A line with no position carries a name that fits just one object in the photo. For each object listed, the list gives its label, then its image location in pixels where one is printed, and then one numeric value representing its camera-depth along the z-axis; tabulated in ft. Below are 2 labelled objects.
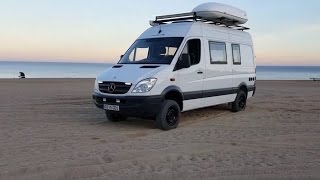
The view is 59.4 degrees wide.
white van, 21.45
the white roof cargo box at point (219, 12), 26.38
